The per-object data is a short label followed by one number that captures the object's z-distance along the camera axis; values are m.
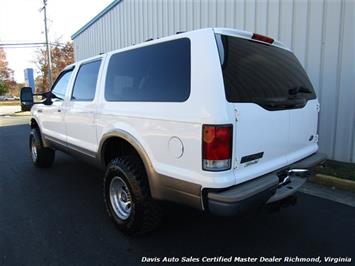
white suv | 2.40
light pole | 27.42
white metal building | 5.48
